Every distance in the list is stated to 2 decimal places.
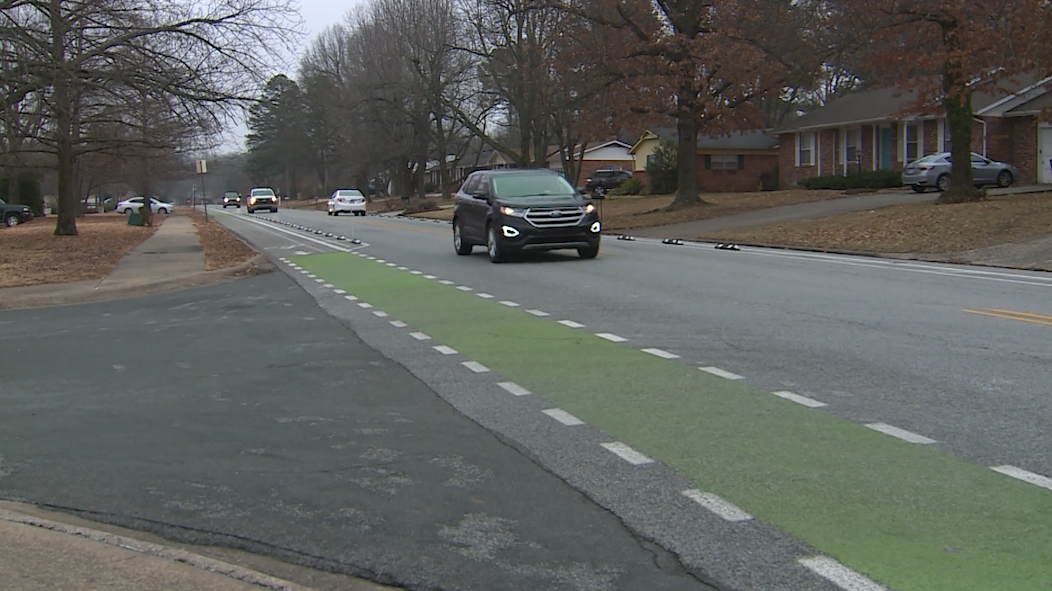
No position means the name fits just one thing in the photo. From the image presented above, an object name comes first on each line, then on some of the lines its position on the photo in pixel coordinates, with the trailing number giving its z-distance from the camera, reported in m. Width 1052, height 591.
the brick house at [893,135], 37.31
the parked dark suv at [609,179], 61.08
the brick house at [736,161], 53.03
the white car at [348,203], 54.66
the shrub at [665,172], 51.03
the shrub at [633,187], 53.88
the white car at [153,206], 71.28
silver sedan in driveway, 33.88
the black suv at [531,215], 18.09
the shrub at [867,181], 40.03
